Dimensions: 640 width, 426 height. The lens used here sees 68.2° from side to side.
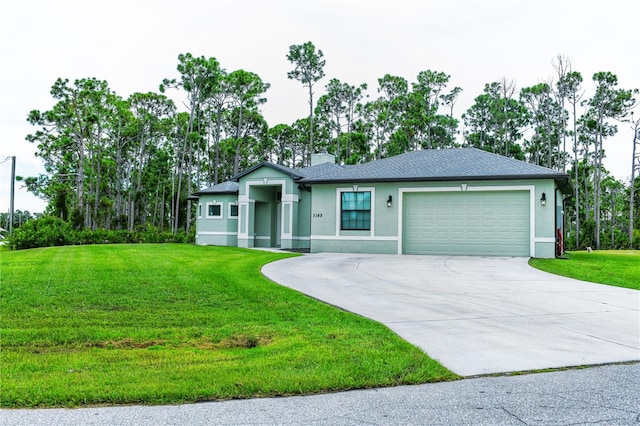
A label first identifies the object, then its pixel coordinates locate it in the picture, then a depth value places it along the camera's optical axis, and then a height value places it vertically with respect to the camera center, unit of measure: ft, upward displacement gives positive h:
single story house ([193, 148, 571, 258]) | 52.03 +1.90
